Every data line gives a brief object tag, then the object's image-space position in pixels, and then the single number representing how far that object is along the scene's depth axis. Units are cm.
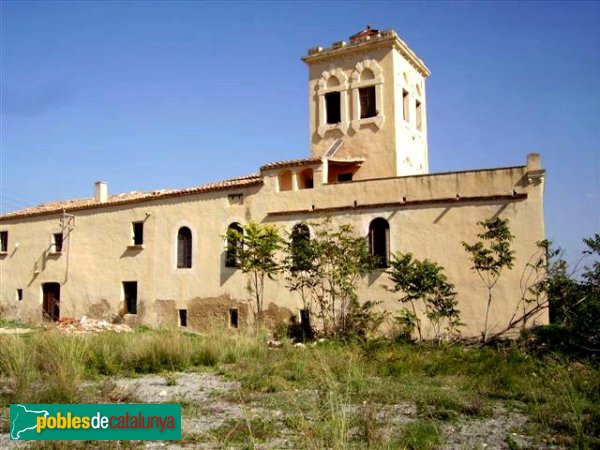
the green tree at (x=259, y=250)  1797
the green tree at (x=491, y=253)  1461
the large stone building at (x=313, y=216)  1619
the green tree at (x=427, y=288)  1454
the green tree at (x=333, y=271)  1619
